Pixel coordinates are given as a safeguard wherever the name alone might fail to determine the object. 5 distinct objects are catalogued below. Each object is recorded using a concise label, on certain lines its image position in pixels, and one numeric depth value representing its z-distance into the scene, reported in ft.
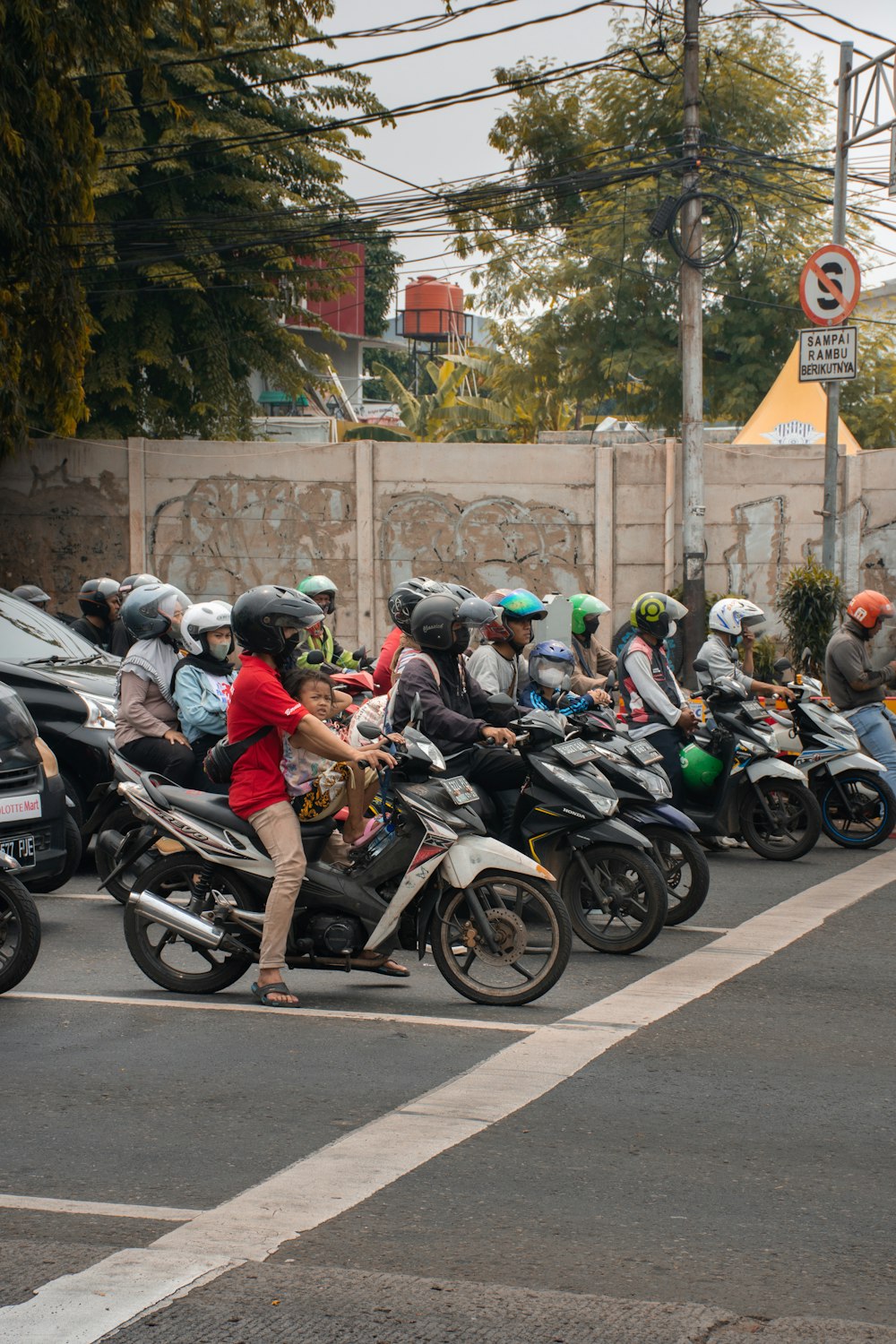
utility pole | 61.62
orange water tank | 199.00
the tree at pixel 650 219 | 104.88
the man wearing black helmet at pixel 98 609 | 45.85
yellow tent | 77.41
